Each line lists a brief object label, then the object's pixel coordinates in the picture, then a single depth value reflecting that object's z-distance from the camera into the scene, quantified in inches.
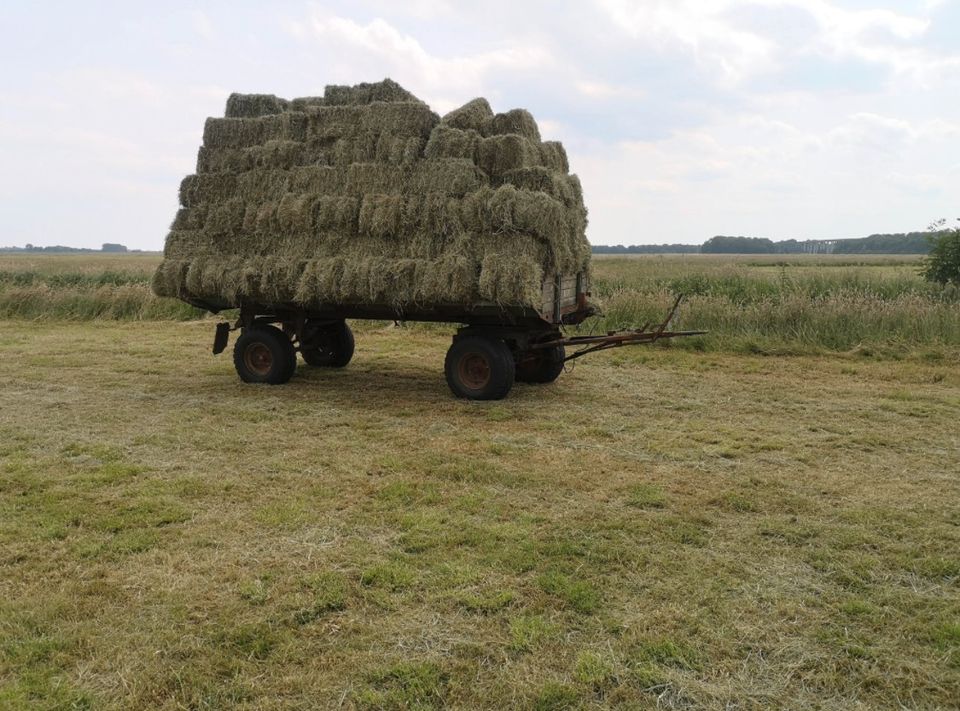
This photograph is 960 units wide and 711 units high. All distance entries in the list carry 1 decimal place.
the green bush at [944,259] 614.2
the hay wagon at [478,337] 333.7
